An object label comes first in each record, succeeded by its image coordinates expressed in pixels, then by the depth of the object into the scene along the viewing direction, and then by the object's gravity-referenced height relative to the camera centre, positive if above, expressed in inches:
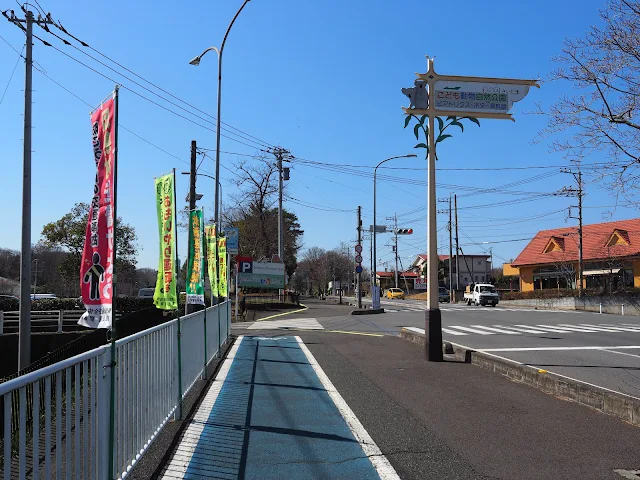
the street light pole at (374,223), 1474.3 +125.9
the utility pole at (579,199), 1705.2 +220.1
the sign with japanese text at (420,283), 3653.1 -99.6
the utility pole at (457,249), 2359.5 +82.9
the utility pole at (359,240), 1445.6 +77.4
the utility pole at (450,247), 2389.0 +94.9
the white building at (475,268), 4008.4 -0.2
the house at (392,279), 4734.3 -91.7
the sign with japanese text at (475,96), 486.3 +153.2
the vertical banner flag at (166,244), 299.6 +14.8
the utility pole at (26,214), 630.5 +67.7
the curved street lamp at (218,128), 815.1 +216.6
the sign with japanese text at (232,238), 870.9 +53.4
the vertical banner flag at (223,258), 655.1 +14.9
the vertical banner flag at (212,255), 564.0 +16.1
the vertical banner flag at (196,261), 404.8 +7.2
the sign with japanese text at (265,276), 1600.6 -17.8
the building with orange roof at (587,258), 1793.8 +33.7
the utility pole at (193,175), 1083.3 +190.2
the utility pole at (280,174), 1620.3 +282.7
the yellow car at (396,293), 3073.3 -138.4
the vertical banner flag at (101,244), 183.0 +9.3
